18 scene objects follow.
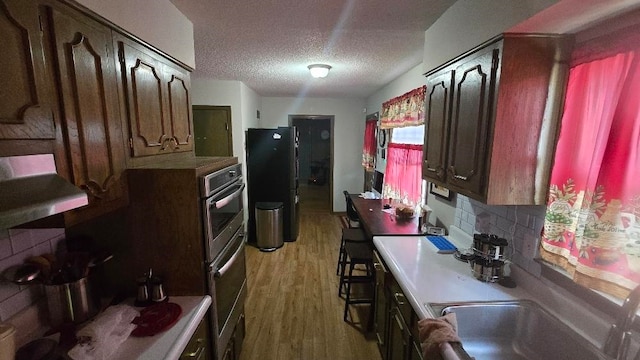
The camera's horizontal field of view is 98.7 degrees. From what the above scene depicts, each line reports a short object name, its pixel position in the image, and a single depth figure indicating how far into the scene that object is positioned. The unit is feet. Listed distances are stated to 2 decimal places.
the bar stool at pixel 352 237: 8.76
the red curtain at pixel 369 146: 14.79
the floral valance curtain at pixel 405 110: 8.38
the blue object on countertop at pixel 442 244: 6.08
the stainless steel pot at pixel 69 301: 3.66
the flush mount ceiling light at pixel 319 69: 9.18
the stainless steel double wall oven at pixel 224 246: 4.45
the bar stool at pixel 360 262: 7.71
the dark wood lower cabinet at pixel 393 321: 4.46
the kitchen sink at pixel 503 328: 3.99
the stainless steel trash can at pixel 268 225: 12.66
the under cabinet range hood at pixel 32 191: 1.97
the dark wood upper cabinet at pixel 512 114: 3.77
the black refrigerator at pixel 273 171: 12.89
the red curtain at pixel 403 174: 9.18
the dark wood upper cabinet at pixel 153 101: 3.92
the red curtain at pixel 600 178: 3.02
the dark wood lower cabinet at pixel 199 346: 3.86
